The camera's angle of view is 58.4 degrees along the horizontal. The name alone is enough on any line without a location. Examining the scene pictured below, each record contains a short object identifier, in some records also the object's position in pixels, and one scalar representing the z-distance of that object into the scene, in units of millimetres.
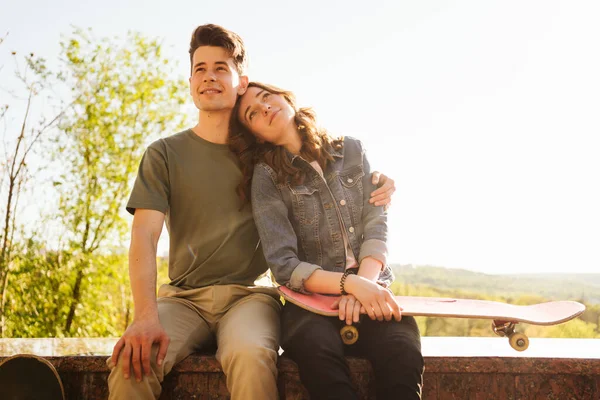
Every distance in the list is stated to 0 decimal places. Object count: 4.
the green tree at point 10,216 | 4500
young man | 1841
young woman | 1810
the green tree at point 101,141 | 4859
